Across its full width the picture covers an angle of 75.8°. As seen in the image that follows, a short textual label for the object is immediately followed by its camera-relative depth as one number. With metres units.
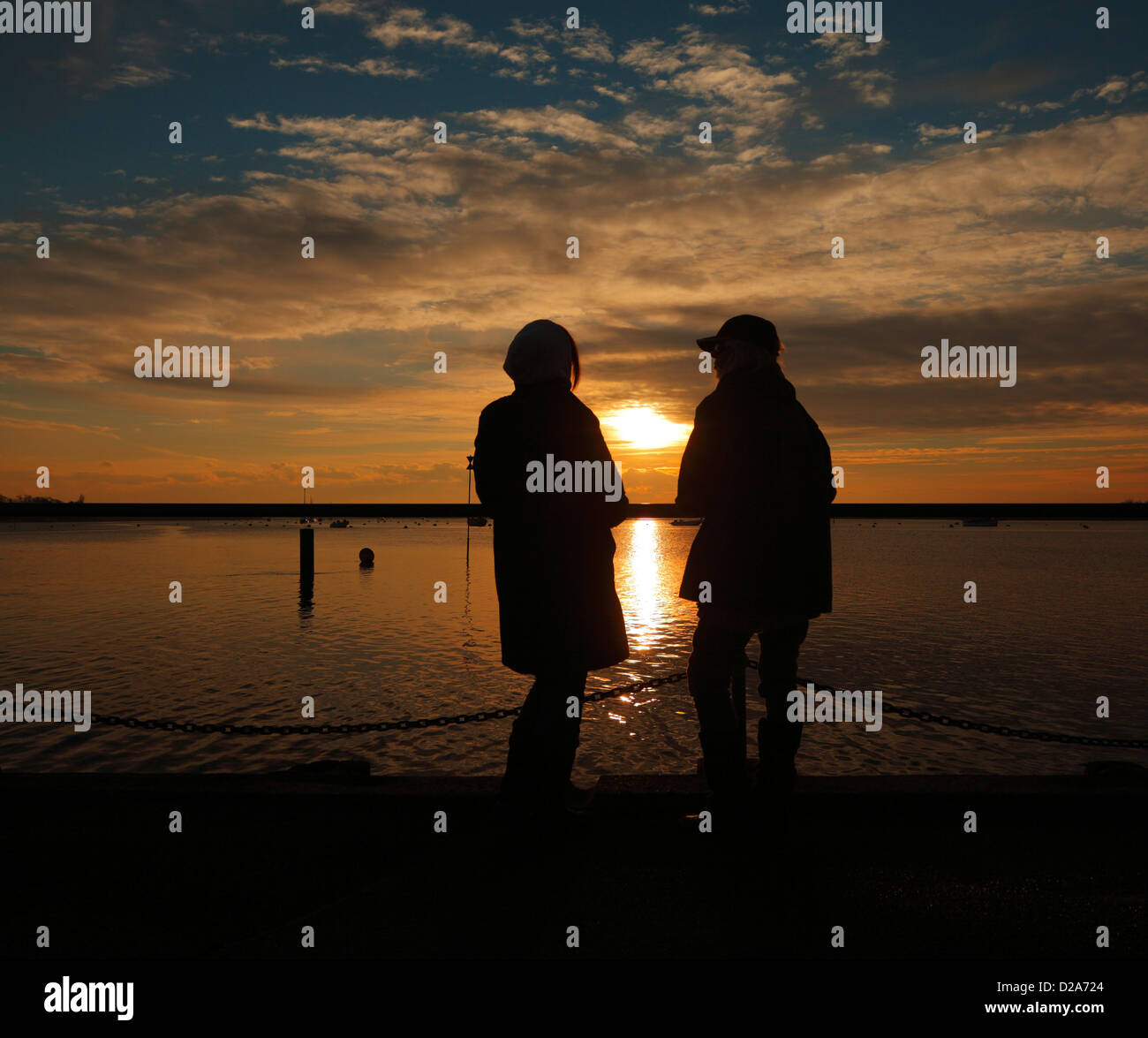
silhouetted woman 3.64
